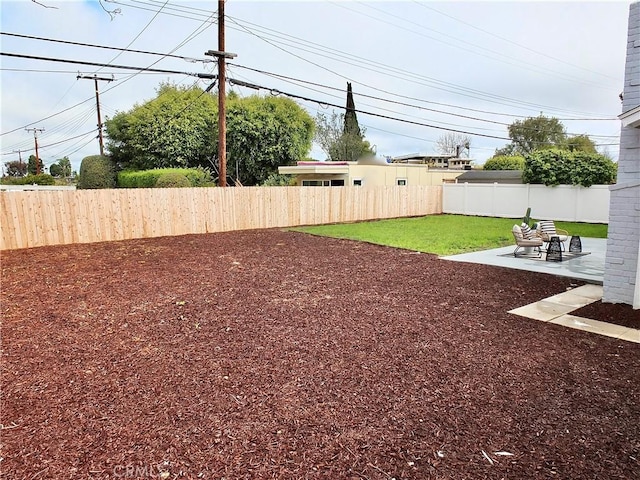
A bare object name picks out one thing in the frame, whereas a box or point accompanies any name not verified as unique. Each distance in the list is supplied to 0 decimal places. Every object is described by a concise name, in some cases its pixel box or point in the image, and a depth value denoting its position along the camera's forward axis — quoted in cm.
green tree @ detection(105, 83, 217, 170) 2397
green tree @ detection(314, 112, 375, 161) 3569
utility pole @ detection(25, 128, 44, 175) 4381
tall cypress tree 3624
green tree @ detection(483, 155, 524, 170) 3559
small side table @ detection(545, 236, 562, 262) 923
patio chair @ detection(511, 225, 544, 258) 958
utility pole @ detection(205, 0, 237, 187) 1426
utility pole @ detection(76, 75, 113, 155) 2775
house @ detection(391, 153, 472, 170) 4966
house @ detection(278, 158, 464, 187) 2392
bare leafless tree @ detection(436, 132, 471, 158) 5403
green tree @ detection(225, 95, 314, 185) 2423
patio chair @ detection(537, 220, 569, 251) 1017
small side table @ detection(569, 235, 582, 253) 1019
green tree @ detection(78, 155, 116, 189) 2577
